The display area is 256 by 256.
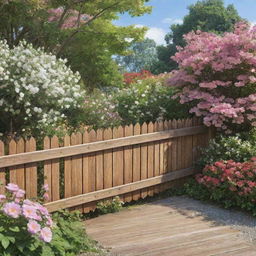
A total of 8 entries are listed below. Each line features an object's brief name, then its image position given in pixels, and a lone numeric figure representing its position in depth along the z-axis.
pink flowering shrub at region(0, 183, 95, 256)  3.61
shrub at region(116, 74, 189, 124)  8.84
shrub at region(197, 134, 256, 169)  7.25
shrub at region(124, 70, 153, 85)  20.96
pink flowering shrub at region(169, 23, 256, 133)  7.88
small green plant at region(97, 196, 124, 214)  6.40
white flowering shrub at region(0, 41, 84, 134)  7.17
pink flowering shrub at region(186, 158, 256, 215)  6.31
